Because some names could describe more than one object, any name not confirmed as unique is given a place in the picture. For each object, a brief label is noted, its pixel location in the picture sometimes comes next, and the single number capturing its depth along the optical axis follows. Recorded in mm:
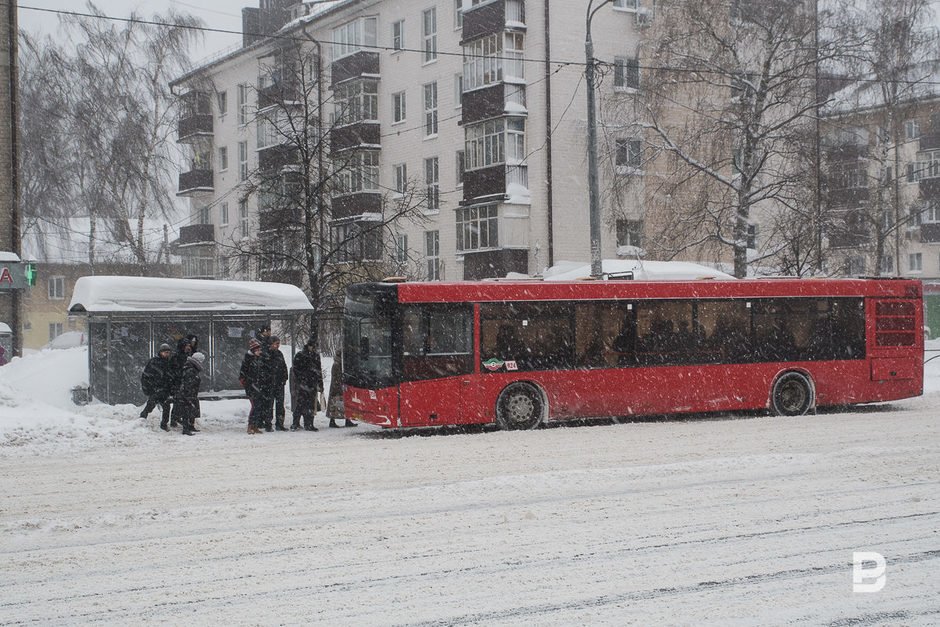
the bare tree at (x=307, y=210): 23609
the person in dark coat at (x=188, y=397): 17797
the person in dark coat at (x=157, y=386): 17938
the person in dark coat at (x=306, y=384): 19047
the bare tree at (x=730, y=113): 31859
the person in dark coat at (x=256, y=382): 18484
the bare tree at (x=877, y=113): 34875
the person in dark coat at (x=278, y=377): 18688
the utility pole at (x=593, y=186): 23312
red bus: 18172
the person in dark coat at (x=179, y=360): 18109
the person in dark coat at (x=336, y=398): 19734
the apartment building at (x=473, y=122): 37969
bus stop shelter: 20641
